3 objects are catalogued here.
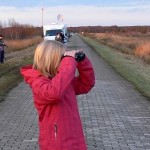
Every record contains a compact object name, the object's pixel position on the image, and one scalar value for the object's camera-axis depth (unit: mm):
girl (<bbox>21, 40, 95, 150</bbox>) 2540
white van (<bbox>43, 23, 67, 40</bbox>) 31388
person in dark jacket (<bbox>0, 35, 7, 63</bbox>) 17748
